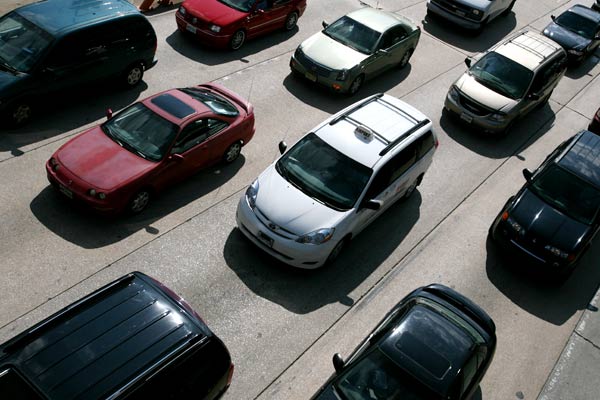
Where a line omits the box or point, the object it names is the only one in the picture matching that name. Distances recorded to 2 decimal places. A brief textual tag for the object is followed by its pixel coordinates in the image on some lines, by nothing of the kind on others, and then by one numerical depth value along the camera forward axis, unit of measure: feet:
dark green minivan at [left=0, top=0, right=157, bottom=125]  36.92
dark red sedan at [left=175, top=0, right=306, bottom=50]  49.78
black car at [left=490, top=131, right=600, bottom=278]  35.53
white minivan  31.60
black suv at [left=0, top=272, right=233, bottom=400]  19.39
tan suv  47.93
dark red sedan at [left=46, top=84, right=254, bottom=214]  31.78
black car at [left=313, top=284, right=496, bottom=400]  23.44
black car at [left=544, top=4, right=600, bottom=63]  63.52
